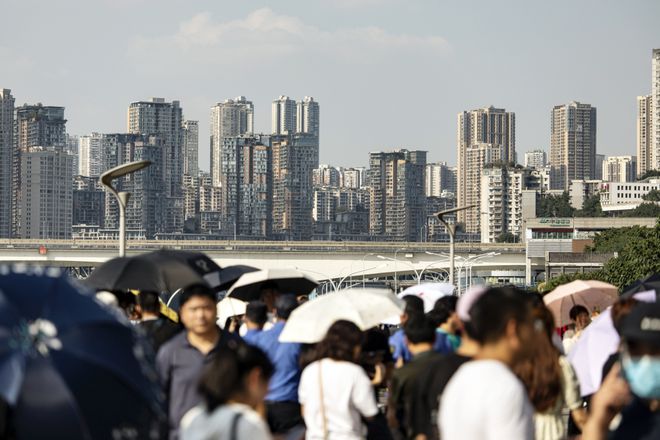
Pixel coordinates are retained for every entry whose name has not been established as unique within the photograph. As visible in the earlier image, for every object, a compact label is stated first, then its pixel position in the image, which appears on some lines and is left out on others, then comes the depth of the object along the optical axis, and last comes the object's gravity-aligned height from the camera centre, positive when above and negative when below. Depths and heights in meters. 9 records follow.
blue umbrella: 9.53 -0.47
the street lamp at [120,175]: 34.47 +0.77
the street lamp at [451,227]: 58.00 +0.33
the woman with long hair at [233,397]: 9.51 -0.58
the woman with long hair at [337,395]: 13.84 -0.80
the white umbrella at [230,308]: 28.08 -0.73
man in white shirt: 9.46 -0.50
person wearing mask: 8.76 -0.43
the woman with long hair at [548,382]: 11.49 -0.64
